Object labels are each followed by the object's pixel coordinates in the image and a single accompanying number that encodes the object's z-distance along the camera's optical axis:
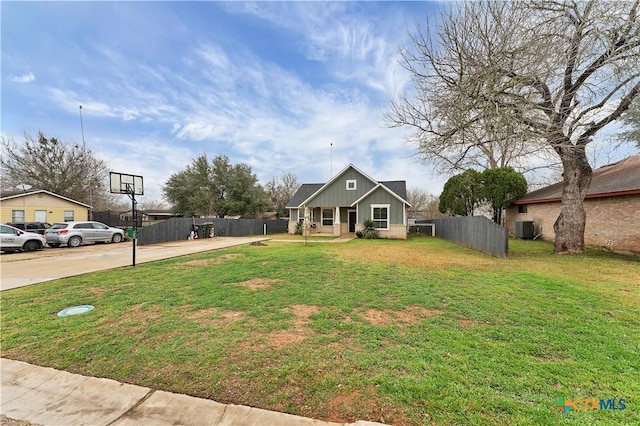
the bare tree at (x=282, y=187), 45.28
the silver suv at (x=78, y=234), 14.83
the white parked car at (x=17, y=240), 12.66
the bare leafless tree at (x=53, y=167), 23.95
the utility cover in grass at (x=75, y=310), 4.60
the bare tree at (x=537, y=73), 8.26
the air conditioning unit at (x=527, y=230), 16.36
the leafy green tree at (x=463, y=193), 19.23
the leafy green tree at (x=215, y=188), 32.62
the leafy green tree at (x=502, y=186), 18.02
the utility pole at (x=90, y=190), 23.12
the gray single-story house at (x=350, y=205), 18.88
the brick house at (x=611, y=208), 10.28
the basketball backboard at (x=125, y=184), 9.38
